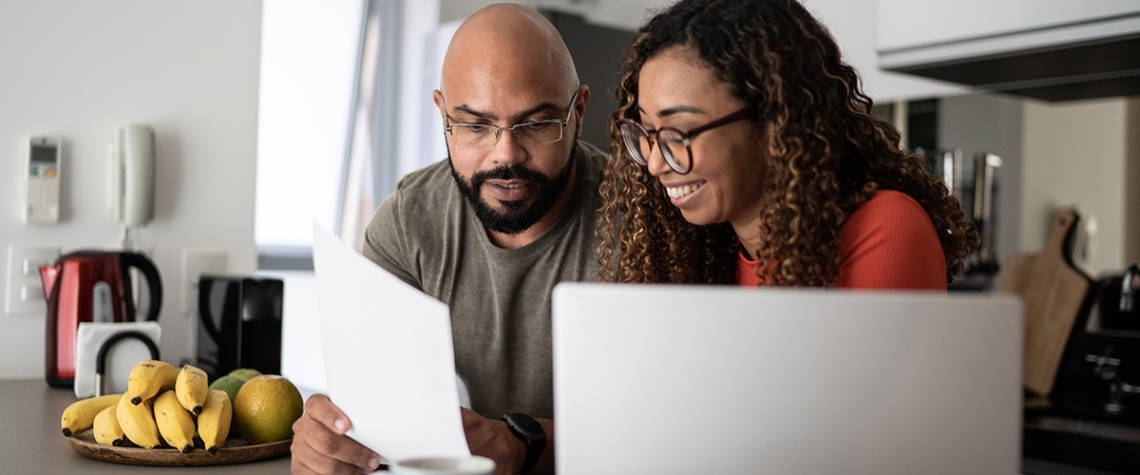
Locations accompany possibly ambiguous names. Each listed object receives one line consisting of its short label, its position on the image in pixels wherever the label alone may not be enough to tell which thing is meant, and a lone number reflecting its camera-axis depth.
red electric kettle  1.81
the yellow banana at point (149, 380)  1.15
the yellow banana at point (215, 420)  1.14
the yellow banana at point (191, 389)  1.14
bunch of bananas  1.14
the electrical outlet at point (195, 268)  2.10
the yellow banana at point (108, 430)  1.17
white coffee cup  0.65
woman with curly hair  1.03
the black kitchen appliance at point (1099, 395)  1.76
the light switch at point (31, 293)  1.93
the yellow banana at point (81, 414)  1.23
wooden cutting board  2.14
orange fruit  1.21
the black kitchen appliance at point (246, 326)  1.83
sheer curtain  3.99
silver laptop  0.58
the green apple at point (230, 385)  1.30
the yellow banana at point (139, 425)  1.15
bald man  1.50
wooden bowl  1.15
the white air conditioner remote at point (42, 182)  1.93
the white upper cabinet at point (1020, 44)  1.79
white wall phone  2.00
